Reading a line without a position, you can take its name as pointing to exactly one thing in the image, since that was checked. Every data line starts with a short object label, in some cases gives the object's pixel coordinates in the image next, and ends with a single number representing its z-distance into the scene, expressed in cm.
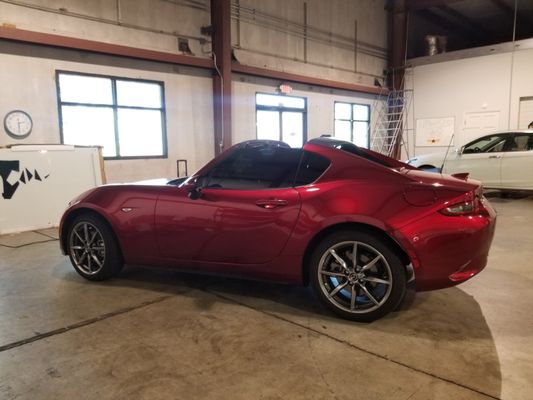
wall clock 700
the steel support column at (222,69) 959
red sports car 268
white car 841
